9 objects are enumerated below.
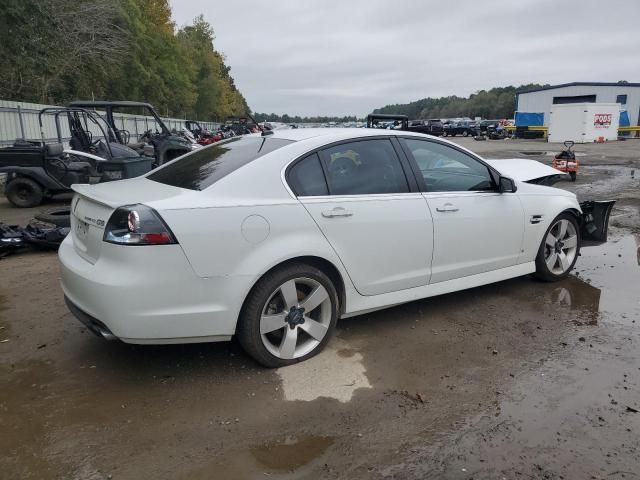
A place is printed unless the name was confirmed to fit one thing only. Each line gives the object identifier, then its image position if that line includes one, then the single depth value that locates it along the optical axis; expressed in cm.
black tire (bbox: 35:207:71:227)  699
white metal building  5028
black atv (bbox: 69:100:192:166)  1152
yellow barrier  4328
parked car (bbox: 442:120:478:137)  5125
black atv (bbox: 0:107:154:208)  1012
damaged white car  307
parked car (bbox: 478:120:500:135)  4788
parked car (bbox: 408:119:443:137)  4044
